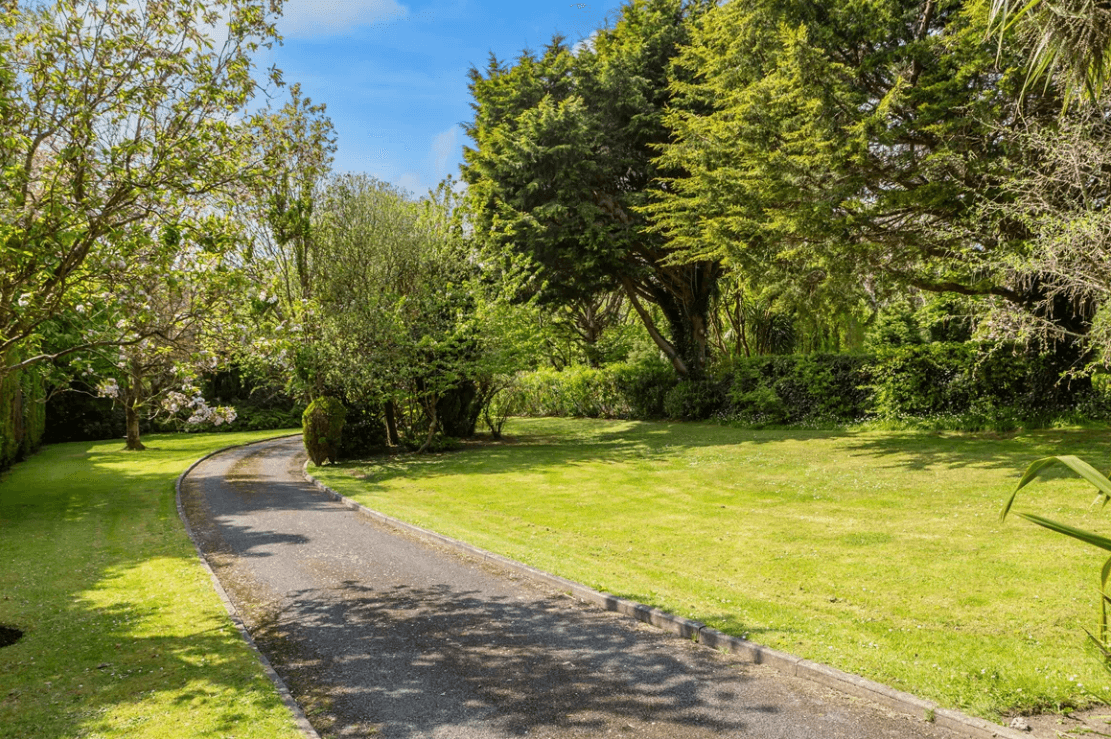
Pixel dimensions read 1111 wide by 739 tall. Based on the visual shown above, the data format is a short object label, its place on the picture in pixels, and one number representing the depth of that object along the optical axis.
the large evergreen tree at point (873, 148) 14.03
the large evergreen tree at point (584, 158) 24.45
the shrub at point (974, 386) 16.50
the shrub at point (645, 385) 29.00
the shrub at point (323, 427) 20.41
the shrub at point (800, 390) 21.23
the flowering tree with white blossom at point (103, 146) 6.93
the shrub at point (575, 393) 30.81
